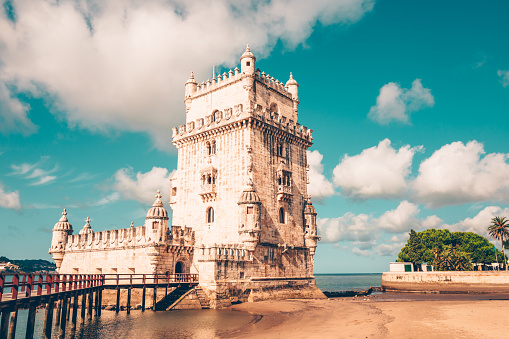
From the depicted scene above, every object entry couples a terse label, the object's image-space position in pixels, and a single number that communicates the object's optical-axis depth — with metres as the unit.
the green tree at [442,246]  79.25
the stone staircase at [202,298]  34.44
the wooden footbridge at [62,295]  18.25
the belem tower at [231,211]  38.34
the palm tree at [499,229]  76.38
